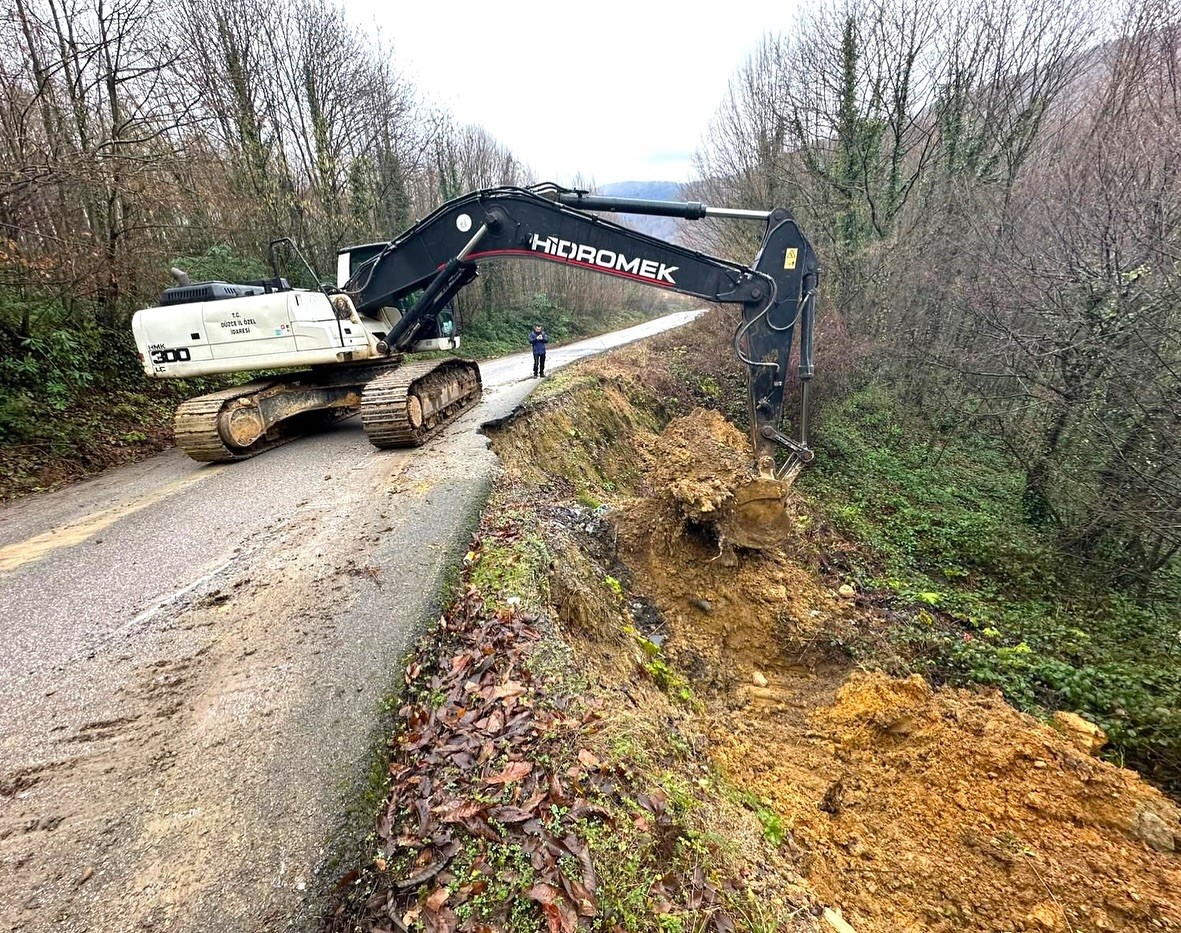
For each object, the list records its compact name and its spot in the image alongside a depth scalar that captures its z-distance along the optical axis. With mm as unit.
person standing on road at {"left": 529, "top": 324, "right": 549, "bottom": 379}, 12630
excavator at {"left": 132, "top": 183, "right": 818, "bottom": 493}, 6562
